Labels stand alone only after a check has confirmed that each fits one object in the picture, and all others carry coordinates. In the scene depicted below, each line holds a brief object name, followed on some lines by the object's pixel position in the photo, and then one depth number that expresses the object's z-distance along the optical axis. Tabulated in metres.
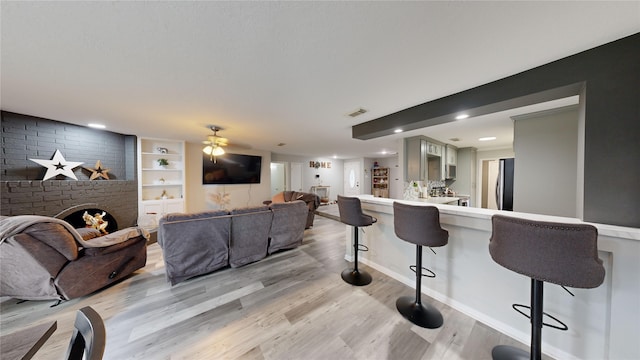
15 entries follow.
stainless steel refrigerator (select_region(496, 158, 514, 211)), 3.12
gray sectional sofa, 2.33
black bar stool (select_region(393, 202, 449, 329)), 1.71
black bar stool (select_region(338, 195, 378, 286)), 2.37
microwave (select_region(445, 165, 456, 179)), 4.83
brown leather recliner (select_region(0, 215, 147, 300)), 1.71
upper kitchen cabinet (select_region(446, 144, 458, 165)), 4.84
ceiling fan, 3.55
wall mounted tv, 5.30
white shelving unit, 4.38
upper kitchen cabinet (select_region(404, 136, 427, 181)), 3.88
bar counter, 1.19
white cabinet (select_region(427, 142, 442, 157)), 4.11
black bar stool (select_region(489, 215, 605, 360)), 1.04
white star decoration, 3.06
